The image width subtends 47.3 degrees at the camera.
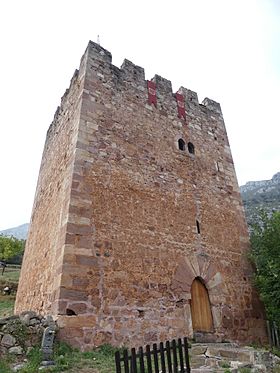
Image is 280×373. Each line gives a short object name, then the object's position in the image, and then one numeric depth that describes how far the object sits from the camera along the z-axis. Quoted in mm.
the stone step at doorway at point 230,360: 5192
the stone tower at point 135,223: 6906
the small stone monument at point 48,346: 5207
